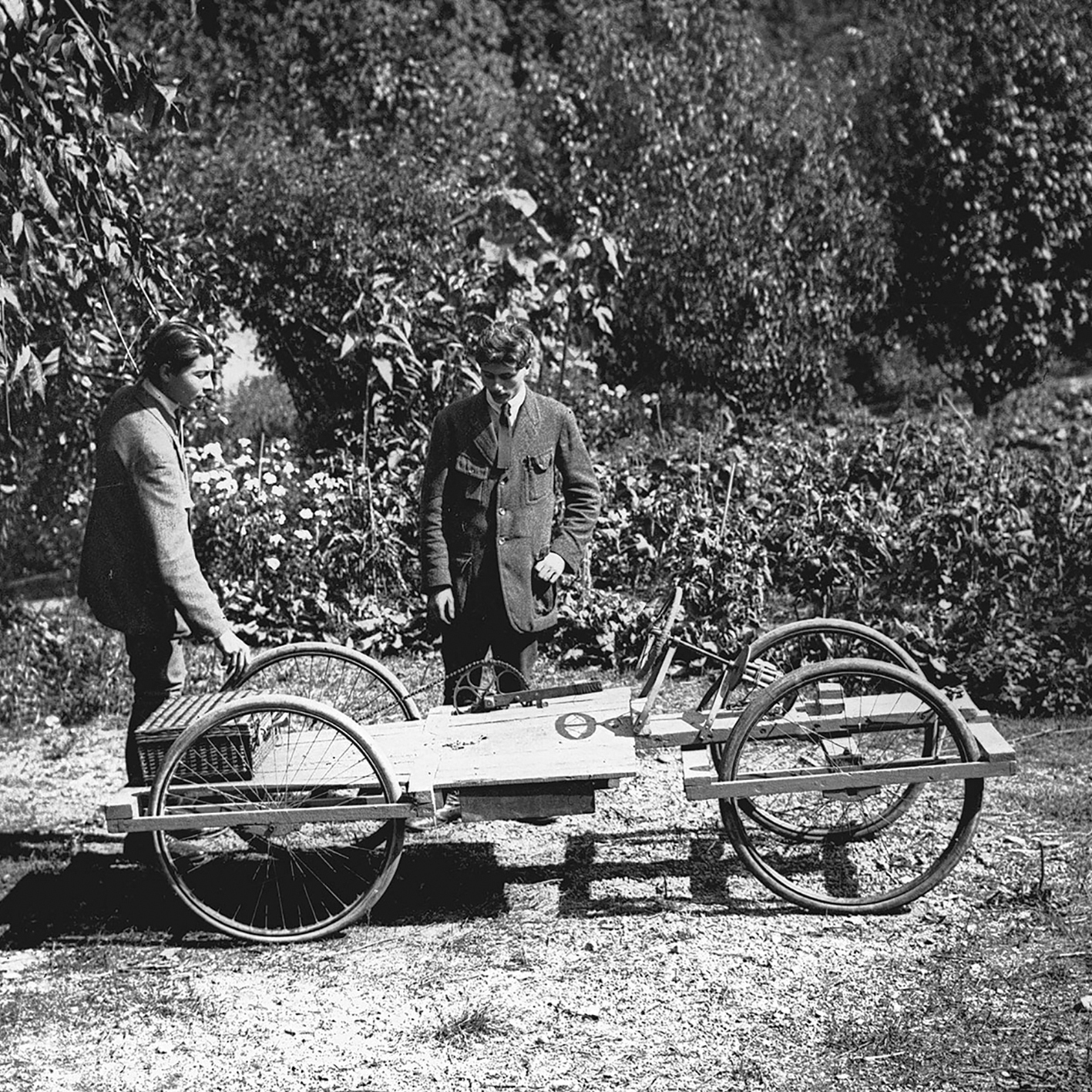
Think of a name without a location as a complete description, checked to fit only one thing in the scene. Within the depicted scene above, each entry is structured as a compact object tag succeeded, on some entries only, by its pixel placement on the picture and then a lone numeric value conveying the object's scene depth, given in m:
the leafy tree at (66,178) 4.82
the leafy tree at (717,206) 11.52
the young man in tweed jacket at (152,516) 4.38
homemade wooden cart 4.12
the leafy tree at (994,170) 13.20
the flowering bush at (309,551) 7.40
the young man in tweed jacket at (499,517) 4.92
